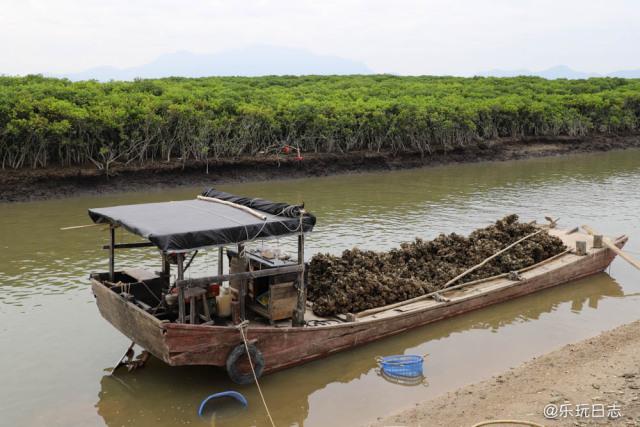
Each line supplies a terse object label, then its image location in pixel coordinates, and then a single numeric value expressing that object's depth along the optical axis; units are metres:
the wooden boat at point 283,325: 8.56
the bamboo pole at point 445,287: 10.93
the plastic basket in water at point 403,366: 9.84
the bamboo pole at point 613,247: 13.39
